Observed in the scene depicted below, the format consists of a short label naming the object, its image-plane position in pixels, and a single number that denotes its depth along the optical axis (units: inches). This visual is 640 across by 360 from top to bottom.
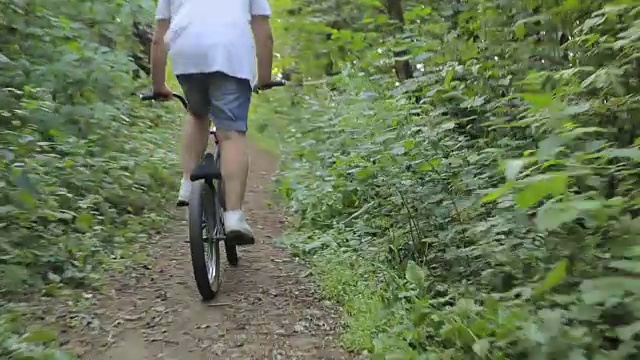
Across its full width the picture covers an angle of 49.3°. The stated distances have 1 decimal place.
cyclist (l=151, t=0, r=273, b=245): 134.0
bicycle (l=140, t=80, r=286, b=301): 128.5
